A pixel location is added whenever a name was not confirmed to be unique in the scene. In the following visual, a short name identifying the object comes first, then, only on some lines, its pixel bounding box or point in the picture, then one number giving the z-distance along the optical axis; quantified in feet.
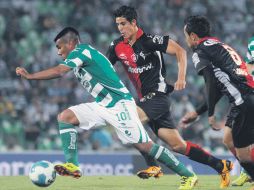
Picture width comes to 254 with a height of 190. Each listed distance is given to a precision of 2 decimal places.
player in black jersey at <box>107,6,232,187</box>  68.85
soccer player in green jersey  64.28
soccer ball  61.36
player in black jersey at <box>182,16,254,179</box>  57.98
